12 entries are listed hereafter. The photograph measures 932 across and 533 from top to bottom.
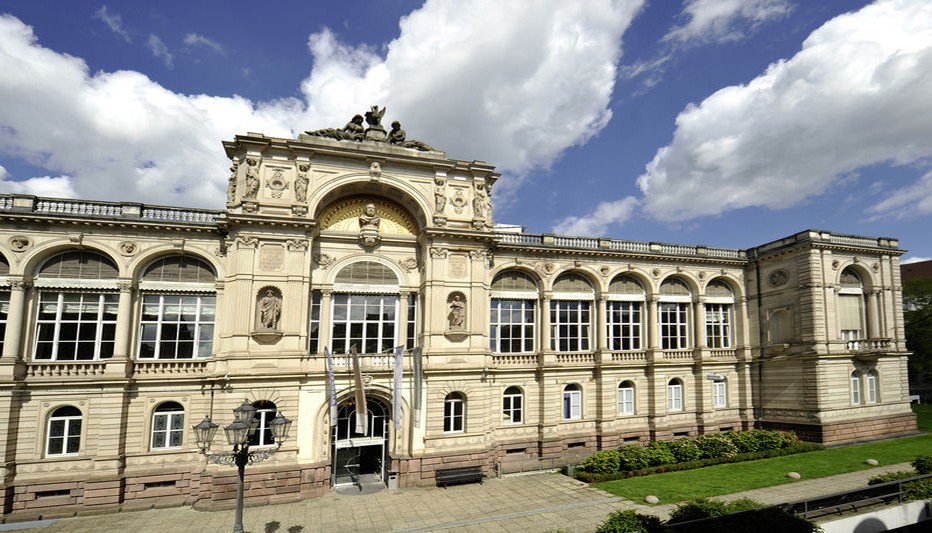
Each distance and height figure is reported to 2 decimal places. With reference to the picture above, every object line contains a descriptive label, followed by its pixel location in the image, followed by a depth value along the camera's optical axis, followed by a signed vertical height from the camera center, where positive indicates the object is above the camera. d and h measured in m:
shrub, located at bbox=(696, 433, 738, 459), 25.91 -6.15
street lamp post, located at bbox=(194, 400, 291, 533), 12.69 -2.80
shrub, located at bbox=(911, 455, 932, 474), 19.10 -5.15
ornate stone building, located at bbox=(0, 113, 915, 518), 19.58 -0.28
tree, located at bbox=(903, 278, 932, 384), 40.00 +1.22
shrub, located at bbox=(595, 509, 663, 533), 12.97 -5.23
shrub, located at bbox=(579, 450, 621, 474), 23.39 -6.40
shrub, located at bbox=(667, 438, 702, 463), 25.27 -6.20
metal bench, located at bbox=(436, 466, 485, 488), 21.59 -6.57
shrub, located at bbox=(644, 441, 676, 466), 24.39 -6.25
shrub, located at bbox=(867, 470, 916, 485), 18.52 -5.60
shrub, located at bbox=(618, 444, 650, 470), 23.86 -6.26
